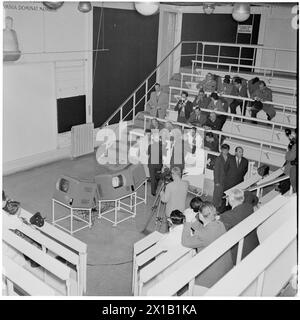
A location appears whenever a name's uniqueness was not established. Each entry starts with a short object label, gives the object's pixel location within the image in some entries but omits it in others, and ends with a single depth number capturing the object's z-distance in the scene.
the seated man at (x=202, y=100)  8.98
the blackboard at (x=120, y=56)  10.17
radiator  9.70
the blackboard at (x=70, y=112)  9.65
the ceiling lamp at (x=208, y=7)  7.32
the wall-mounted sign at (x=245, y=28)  13.60
